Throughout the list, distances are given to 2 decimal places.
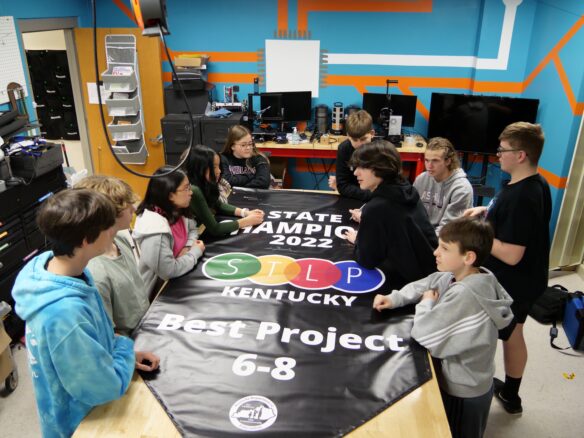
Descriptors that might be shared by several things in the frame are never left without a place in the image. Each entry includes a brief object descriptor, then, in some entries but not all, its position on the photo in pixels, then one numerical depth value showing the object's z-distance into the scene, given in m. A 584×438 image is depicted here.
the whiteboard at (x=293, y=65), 5.19
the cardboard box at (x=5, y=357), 2.53
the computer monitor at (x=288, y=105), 5.20
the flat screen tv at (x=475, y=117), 4.50
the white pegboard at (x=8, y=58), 3.78
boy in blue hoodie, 1.31
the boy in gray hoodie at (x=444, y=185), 2.76
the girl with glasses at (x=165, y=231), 2.13
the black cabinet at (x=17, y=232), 2.98
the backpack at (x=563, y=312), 3.07
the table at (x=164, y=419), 1.41
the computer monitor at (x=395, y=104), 5.02
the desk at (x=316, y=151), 4.85
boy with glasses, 2.03
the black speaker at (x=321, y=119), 5.25
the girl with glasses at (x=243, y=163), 3.54
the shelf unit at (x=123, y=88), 5.02
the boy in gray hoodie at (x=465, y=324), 1.62
